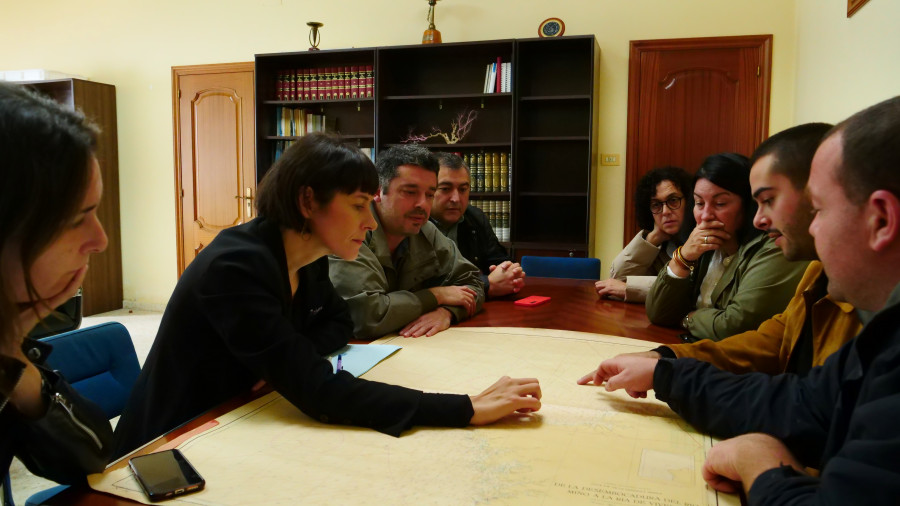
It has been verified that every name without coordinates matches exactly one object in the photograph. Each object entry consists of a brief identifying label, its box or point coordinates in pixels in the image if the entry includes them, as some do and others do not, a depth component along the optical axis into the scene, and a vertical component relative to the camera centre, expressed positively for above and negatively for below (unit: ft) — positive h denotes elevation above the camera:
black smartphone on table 2.84 -1.37
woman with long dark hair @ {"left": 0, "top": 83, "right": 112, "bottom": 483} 2.41 -0.29
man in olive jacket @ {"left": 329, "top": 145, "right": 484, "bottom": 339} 6.38 -0.98
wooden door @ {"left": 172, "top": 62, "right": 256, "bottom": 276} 18.49 +1.09
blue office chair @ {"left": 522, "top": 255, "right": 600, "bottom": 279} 12.54 -1.58
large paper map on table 2.92 -1.43
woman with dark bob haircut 3.80 -0.98
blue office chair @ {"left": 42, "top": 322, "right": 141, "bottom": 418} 4.93 -1.47
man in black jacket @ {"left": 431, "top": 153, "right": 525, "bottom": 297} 8.90 -0.79
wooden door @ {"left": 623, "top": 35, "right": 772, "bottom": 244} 14.78 +2.17
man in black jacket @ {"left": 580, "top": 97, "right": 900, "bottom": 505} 2.24 -0.83
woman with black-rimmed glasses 10.48 -0.66
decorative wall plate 15.31 +3.95
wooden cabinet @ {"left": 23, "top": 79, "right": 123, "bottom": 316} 18.45 -0.47
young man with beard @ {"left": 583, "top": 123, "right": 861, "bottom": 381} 4.28 -0.76
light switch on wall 15.80 +0.77
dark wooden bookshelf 15.40 +1.97
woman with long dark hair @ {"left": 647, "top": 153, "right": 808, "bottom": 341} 5.77 -0.81
